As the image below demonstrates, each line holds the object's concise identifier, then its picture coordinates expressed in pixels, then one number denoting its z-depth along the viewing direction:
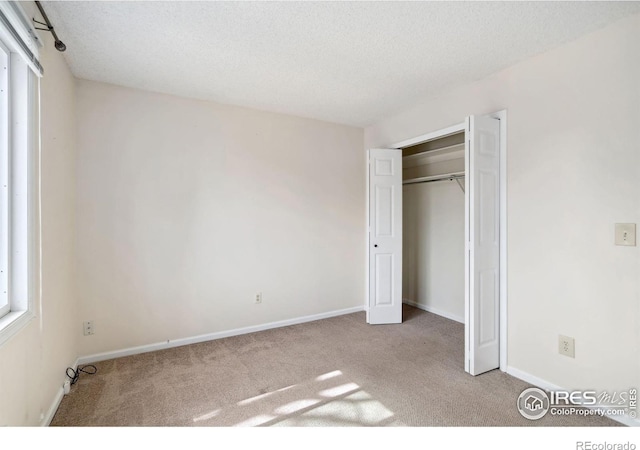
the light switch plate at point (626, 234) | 1.89
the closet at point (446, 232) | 2.54
